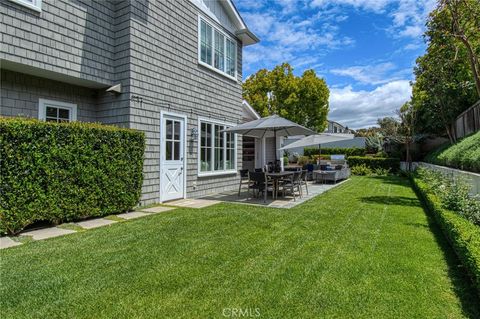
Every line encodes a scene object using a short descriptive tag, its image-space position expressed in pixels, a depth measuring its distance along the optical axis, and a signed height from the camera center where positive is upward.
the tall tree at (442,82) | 12.15 +4.16
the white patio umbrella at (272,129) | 8.08 +1.07
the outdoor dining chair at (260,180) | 7.80 -0.57
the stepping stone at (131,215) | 6.22 -1.30
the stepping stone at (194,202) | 7.64 -1.25
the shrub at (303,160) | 20.59 +0.07
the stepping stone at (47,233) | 4.69 -1.32
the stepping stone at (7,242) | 4.20 -1.33
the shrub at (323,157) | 21.46 +0.32
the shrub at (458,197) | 4.75 -0.74
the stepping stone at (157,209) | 6.82 -1.27
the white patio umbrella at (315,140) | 13.62 +1.07
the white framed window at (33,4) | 5.41 +3.20
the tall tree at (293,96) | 27.11 +6.67
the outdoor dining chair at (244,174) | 9.20 -0.46
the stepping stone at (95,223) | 5.41 -1.32
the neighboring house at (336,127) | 49.12 +6.82
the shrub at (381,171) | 18.53 -0.68
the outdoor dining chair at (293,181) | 8.32 -0.65
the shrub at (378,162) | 18.84 -0.06
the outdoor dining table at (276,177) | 8.01 -0.51
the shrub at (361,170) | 18.84 -0.63
